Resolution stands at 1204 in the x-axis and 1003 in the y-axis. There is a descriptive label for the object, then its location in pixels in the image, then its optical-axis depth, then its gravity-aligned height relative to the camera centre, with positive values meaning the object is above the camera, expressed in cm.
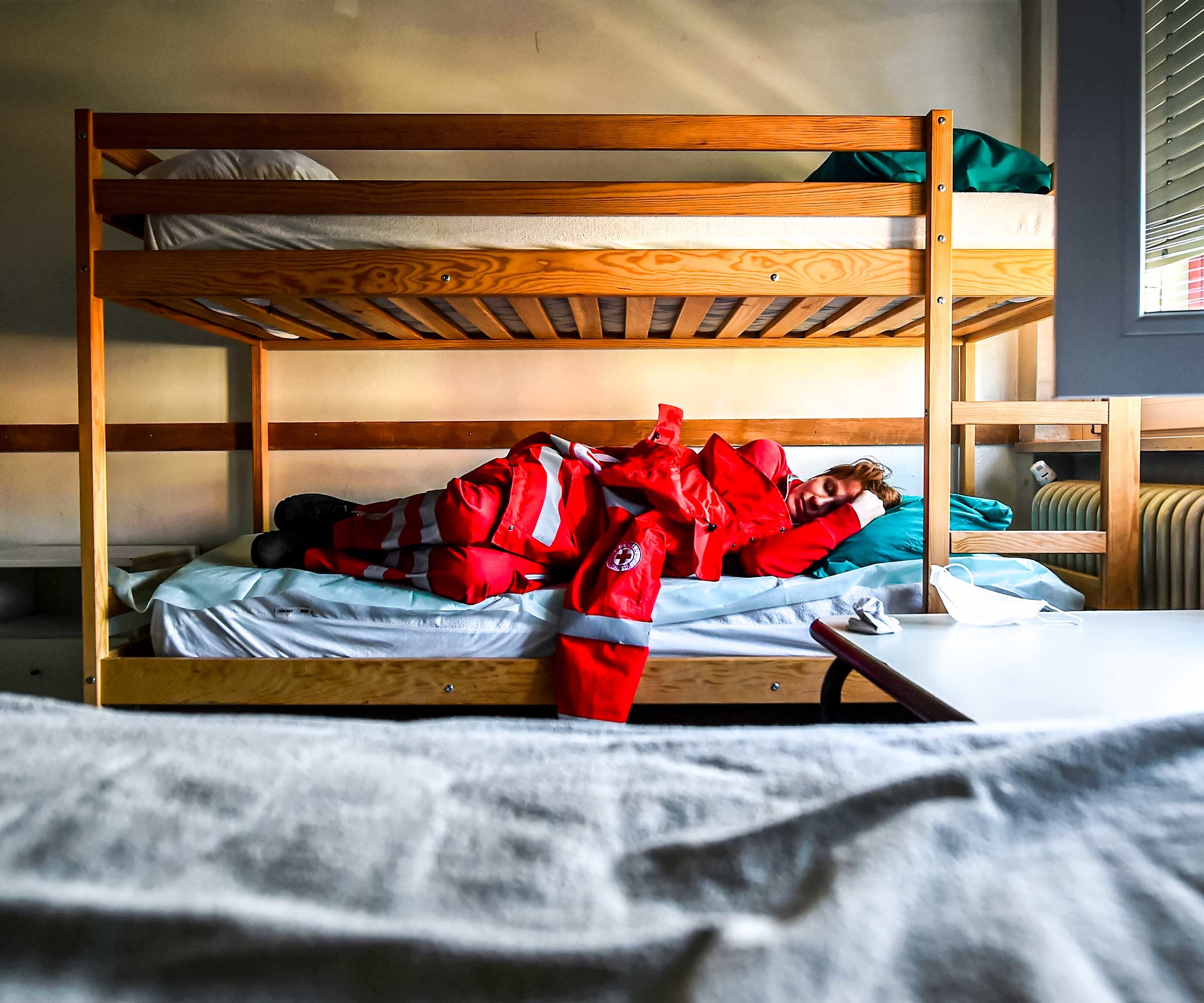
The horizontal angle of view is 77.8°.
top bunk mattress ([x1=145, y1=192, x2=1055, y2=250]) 149 +51
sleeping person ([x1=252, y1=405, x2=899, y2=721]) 149 -12
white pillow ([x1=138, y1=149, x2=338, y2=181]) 167 +72
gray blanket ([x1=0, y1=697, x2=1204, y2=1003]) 21 -13
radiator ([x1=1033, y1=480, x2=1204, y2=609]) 151 -13
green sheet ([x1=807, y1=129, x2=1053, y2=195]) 176 +75
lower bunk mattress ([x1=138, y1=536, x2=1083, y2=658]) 155 -28
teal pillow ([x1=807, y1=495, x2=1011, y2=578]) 170 -14
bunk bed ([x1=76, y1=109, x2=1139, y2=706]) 145 +42
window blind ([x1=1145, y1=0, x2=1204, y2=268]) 75 +35
